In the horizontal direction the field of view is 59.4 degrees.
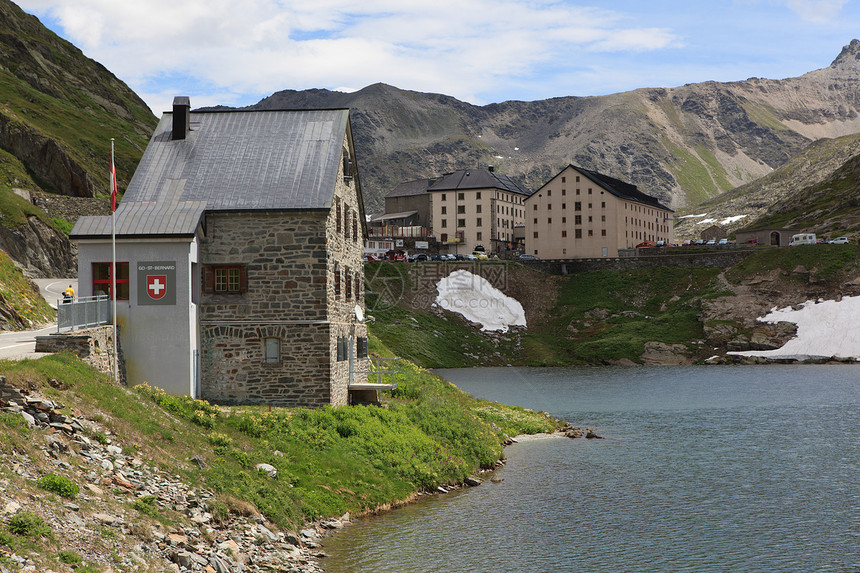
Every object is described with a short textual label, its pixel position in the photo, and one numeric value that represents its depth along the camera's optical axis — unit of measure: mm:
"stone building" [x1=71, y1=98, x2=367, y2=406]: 34062
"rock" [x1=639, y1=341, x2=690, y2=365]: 102312
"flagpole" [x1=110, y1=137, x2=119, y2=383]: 30234
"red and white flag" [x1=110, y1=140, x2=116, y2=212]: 30031
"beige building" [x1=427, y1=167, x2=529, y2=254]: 168750
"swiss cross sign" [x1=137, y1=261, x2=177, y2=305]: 33938
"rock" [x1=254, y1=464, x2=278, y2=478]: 26906
